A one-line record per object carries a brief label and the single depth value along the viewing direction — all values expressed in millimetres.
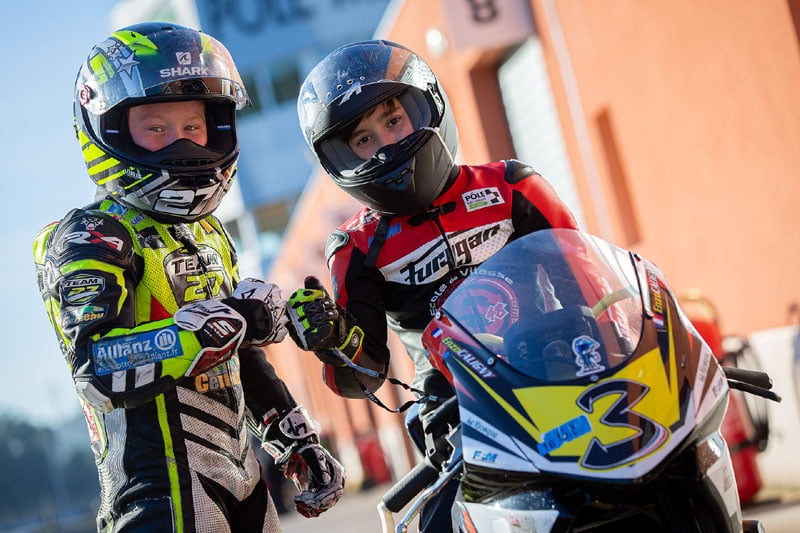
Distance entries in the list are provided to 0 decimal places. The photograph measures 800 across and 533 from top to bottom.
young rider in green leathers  5809
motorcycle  4480
